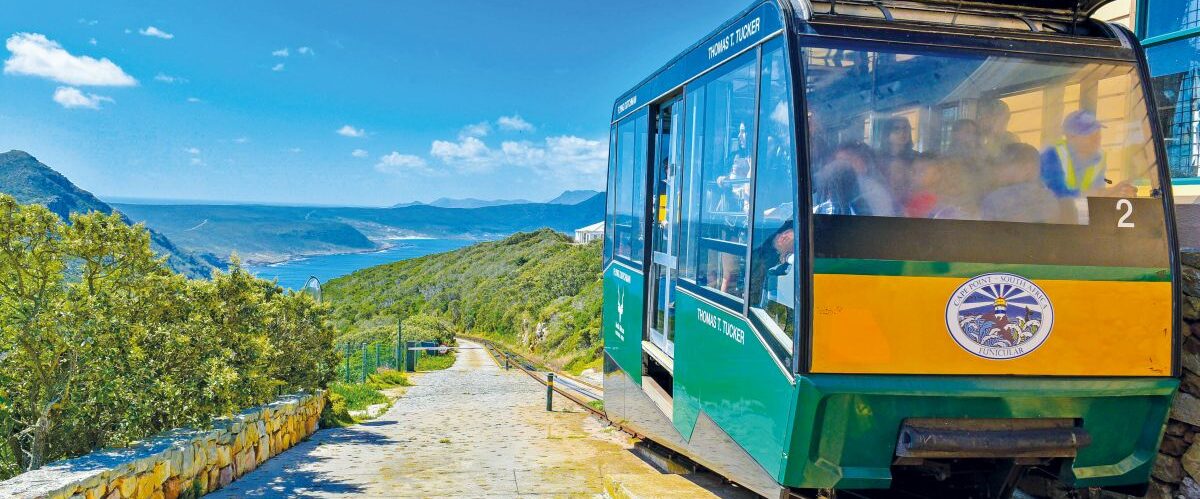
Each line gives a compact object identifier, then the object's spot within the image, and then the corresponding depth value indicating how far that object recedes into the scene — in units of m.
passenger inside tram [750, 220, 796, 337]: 4.39
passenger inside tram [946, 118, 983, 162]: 4.67
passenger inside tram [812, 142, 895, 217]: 4.40
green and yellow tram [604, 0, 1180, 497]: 4.34
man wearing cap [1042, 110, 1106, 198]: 4.68
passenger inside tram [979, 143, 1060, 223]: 4.59
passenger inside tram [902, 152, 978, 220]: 4.53
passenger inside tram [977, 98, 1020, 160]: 4.69
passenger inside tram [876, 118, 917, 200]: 4.57
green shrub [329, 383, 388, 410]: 17.58
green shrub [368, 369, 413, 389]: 22.79
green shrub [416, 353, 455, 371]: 33.32
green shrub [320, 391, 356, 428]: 13.93
